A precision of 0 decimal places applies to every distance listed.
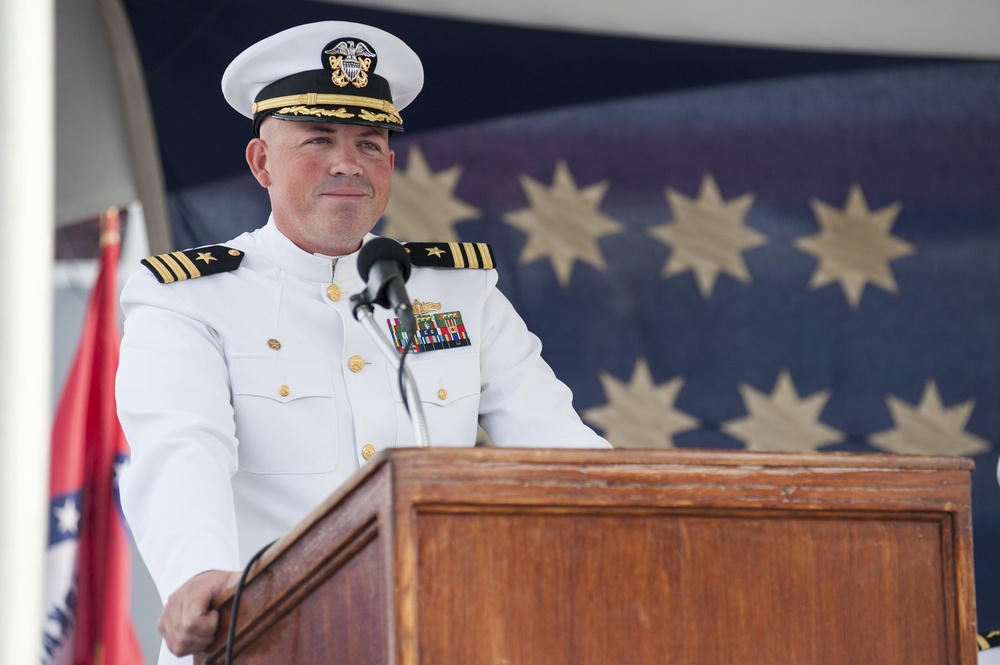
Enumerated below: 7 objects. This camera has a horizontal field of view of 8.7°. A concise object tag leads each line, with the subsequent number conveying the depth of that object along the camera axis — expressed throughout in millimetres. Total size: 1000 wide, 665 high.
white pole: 8842
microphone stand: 8043
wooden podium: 7738
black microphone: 8063
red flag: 9669
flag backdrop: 10016
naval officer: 8324
